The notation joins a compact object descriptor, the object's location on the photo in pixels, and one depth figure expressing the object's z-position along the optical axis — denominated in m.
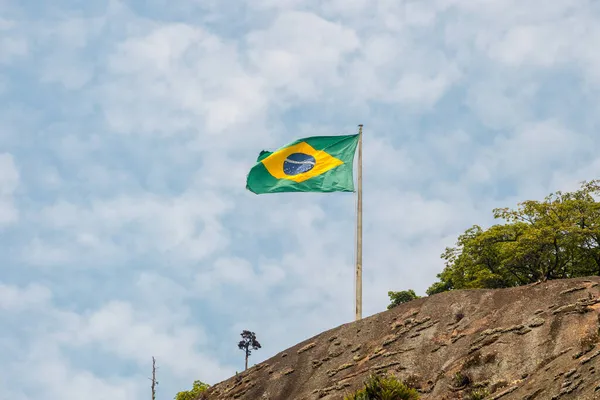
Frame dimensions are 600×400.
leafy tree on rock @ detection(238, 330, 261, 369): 115.44
